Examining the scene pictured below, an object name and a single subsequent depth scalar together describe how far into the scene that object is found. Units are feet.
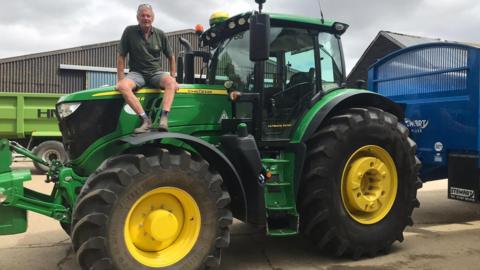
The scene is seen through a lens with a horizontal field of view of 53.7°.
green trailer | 38.68
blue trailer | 19.42
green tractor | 12.09
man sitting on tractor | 14.21
